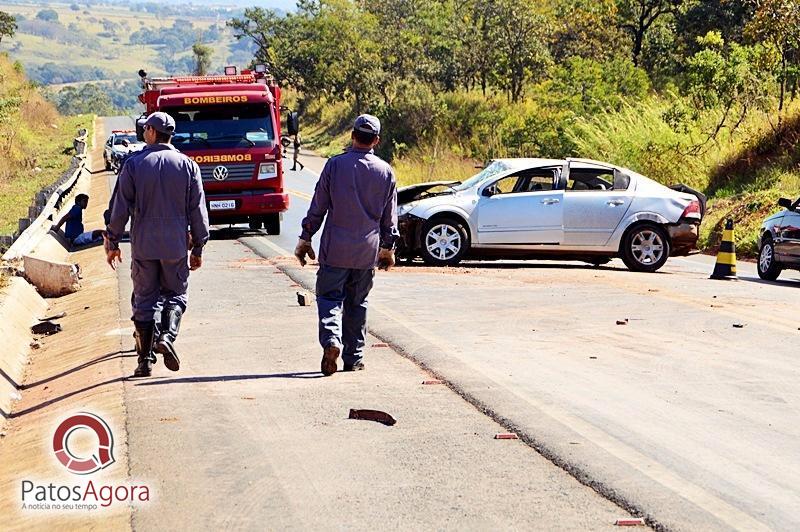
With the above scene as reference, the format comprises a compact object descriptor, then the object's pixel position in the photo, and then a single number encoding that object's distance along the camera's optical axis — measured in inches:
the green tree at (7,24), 3459.6
